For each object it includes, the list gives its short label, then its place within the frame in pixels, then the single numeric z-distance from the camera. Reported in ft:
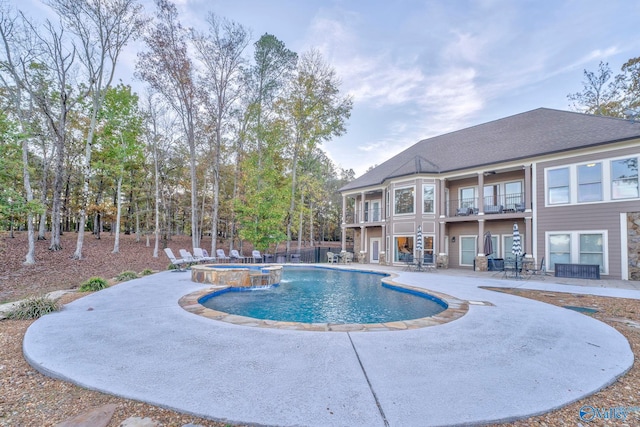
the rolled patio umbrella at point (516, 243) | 34.55
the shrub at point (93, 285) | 22.24
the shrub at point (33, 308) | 14.73
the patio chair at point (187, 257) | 37.96
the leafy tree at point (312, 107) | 59.67
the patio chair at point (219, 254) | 44.84
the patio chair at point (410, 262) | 45.59
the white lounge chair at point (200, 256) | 40.48
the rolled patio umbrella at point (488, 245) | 38.93
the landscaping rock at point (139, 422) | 6.40
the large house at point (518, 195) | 34.32
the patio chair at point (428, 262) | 46.10
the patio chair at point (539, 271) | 36.55
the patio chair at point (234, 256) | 47.85
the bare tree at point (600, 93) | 55.77
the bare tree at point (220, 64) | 47.57
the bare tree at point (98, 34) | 36.96
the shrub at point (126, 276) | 28.12
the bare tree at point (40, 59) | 34.58
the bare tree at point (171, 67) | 43.50
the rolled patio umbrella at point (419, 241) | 44.09
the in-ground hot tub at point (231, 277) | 27.02
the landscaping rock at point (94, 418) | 6.37
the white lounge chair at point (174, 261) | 35.63
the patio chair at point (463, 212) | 46.91
